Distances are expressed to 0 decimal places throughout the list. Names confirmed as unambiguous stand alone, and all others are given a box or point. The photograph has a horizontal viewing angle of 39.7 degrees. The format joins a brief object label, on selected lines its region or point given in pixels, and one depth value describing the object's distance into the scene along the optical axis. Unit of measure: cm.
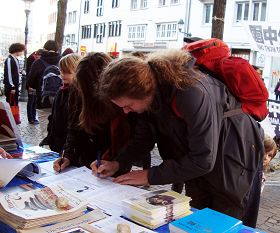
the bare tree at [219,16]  528
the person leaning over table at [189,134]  162
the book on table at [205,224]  137
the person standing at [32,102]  750
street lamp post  1149
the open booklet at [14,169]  182
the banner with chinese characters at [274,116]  673
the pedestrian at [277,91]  1515
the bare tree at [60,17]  849
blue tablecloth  146
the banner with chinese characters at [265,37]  657
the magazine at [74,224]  141
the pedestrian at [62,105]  285
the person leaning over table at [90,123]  210
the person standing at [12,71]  735
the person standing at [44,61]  654
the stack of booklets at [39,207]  143
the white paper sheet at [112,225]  145
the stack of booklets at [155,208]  150
